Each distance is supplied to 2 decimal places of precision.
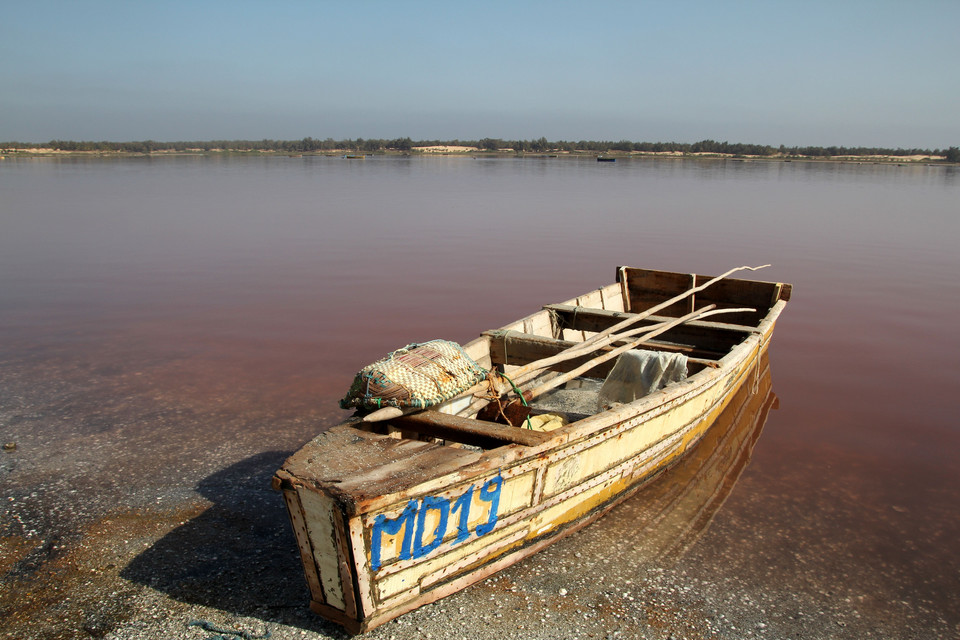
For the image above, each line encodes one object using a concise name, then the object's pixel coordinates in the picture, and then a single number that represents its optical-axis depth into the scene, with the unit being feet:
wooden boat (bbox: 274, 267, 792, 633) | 10.71
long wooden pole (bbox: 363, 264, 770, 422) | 13.30
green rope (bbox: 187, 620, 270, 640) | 11.43
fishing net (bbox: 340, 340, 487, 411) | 13.51
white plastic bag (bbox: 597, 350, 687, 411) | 18.63
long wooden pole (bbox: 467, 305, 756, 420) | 15.84
